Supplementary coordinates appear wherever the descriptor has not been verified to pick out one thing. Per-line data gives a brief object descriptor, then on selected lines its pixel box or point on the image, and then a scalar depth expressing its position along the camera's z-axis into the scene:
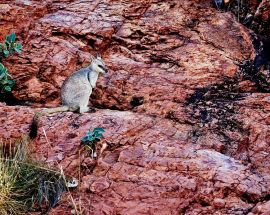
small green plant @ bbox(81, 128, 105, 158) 11.41
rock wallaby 13.71
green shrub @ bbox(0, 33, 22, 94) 14.56
